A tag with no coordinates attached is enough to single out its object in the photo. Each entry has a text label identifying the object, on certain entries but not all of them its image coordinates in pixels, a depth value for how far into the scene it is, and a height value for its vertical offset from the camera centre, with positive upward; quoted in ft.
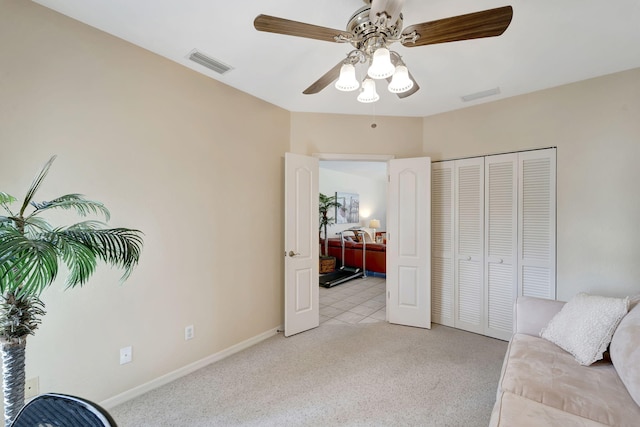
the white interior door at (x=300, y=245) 10.22 -1.23
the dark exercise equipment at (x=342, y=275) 17.51 -4.27
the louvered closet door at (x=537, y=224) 8.97 -0.36
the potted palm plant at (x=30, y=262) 2.98 -0.60
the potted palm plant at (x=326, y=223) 19.29 -0.83
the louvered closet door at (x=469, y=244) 10.32 -1.18
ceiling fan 4.16 +2.99
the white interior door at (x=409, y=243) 10.84 -1.20
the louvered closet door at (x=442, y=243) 11.01 -1.24
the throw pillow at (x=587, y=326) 5.30 -2.29
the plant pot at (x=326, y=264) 19.22 -3.59
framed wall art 25.43 +0.35
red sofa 19.21 -3.08
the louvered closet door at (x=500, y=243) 9.68 -1.07
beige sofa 3.97 -2.87
